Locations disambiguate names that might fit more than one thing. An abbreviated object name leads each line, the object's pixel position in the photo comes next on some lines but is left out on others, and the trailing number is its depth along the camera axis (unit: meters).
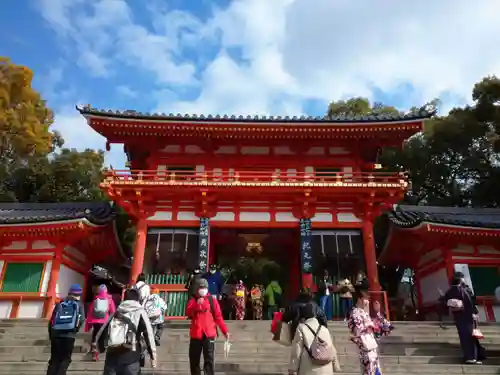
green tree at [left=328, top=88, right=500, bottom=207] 26.81
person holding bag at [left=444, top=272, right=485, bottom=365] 8.61
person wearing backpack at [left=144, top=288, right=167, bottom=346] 9.08
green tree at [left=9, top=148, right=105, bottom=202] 27.44
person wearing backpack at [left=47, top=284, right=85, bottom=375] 6.80
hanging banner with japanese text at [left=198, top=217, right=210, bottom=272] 14.67
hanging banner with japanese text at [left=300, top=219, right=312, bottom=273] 14.59
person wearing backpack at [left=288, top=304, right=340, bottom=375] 5.03
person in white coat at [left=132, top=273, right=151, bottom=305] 9.14
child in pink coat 8.99
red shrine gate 15.13
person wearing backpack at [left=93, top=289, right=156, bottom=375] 5.23
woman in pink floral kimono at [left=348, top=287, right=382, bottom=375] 6.34
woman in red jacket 6.68
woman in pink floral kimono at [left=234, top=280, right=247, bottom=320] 13.62
